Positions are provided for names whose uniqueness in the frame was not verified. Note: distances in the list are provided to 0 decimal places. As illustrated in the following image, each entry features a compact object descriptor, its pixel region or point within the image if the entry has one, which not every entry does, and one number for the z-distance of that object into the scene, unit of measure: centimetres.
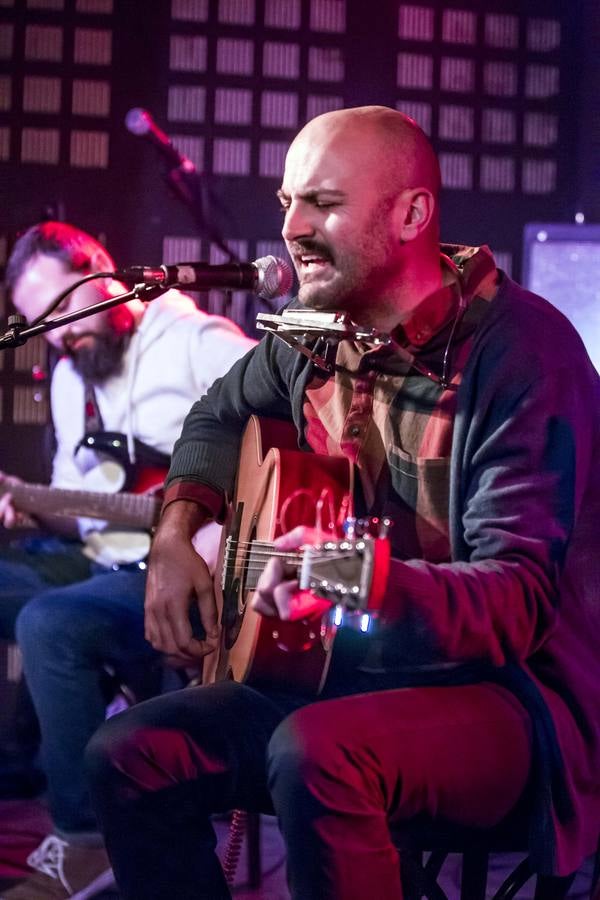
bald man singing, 300
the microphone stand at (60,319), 326
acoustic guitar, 290
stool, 311
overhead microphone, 431
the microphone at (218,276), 325
